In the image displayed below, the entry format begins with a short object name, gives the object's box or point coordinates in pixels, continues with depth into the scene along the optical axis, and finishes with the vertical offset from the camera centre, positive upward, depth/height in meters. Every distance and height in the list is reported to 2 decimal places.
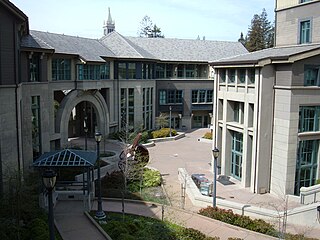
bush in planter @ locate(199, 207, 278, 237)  17.84 -7.05
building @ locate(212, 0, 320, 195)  22.42 -1.68
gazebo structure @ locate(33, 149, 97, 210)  18.94 -4.29
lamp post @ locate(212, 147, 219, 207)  19.77 -4.53
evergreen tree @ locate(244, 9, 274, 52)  97.31 +14.46
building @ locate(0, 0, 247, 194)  19.66 +0.05
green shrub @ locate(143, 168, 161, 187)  25.31 -6.82
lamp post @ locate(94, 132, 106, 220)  17.90 -6.30
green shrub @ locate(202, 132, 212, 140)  44.76 -6.41
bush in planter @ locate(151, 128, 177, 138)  44.50 -6.10
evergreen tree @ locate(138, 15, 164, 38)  96.81 +14.62
